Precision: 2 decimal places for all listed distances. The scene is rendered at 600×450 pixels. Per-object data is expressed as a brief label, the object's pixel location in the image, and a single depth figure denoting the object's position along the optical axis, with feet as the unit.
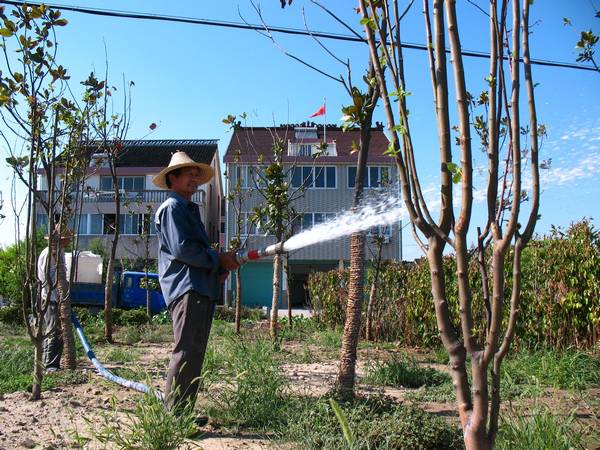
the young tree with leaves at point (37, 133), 16.46
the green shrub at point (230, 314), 53.90
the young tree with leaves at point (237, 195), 35.76
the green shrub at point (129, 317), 45.65
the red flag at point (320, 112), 50.86
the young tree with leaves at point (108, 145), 22.70
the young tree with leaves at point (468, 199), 6.06
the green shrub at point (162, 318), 49.55
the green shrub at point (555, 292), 23.00
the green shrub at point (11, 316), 43.75
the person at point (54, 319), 20.01
